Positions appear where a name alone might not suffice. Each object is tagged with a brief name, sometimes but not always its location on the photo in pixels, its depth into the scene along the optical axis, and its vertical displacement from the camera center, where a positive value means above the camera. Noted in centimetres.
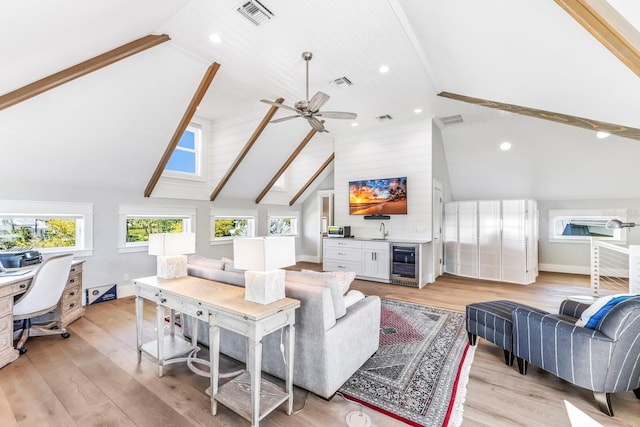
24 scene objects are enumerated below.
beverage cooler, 538 -102
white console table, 178 -78
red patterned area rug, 201 -144
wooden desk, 264 -102
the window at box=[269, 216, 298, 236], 793 -36
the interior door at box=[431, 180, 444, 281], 585 -39
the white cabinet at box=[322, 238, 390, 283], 575 -97
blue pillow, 204 -74
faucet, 623 -41
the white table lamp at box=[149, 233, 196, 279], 278 -40
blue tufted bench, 255 -109
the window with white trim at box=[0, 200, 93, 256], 387 -17
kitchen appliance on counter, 652 -42
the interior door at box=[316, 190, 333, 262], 812 +4
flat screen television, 594 +38
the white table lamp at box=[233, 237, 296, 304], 198 -38
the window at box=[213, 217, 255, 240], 648 -33
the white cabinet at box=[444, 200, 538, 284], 567 -59
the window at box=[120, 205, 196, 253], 489 -16
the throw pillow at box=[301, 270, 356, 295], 249 -60
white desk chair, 289 -89
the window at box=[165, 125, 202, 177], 543 +118
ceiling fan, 343 +137
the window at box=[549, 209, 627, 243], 611 -30
